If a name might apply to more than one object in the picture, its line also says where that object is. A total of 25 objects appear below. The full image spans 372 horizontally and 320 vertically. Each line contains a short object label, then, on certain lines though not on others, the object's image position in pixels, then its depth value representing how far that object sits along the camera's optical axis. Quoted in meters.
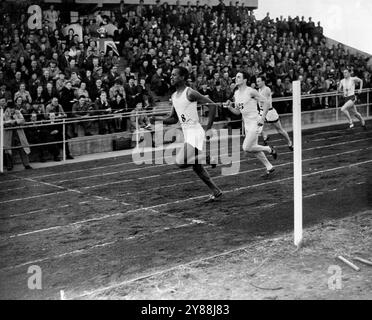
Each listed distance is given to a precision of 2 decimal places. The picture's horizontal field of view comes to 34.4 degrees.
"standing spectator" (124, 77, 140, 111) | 18.45
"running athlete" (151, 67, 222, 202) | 10.02
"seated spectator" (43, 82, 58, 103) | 16.42
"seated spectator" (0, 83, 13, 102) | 15.91
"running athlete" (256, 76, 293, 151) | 15.88
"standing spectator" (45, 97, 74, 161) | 16.12
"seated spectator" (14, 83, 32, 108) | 15.79
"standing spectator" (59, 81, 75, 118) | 16.80
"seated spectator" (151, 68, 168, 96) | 20.12
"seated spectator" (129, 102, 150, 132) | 18.27
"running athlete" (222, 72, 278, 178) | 12.11
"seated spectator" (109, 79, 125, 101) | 18.08
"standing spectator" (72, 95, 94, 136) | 16.95
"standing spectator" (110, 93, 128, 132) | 17.97
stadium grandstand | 17.05
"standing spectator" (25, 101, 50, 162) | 15.84
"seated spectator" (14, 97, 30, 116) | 15.63
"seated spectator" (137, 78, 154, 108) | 18.82
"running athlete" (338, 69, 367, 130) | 20.06
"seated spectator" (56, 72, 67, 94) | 17.02
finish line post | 7.39
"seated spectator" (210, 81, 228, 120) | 20.22
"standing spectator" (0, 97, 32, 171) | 15.29
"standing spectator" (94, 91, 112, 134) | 17.39
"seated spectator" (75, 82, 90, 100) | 17.05
